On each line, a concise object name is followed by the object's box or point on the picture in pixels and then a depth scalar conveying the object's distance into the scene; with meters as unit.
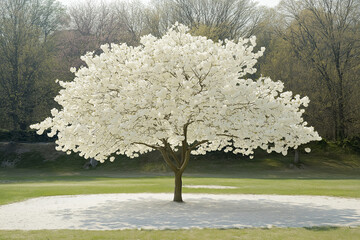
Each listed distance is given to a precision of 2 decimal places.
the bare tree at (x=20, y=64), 50.97
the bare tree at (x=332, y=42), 46.06
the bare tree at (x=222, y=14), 53.62
